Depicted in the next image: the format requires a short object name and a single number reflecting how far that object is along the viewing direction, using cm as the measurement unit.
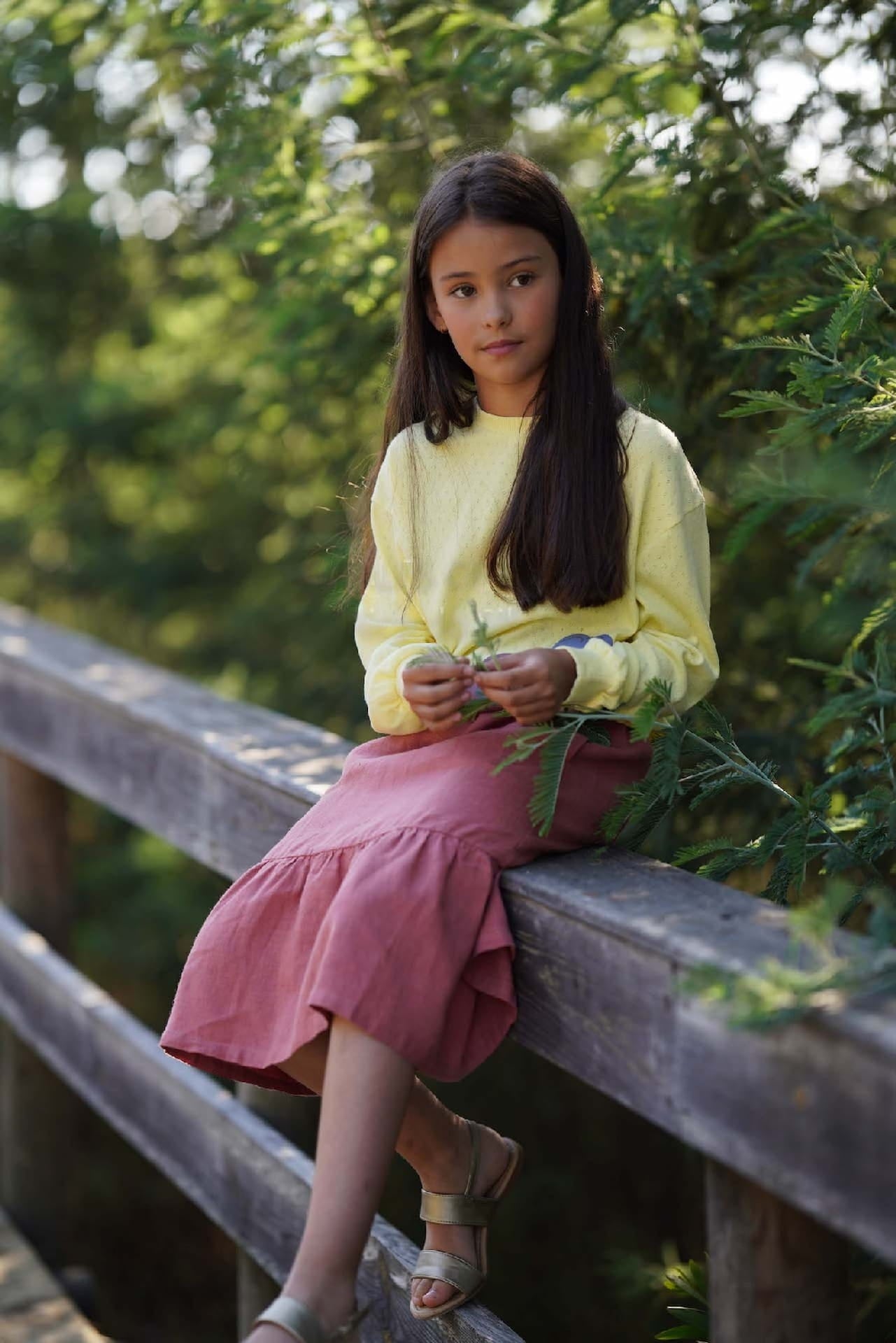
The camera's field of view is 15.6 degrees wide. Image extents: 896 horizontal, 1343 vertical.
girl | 274
